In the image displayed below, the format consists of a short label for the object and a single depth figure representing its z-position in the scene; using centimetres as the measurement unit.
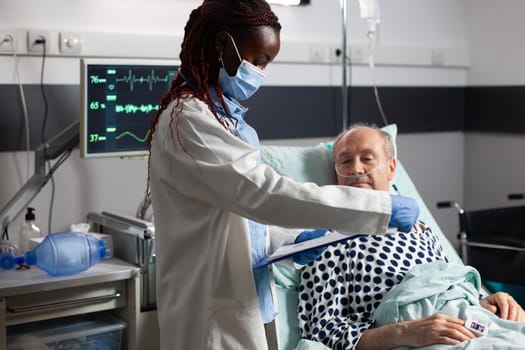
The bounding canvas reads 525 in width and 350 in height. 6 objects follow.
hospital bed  252
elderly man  212
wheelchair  313
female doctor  167
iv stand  349
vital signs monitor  266
